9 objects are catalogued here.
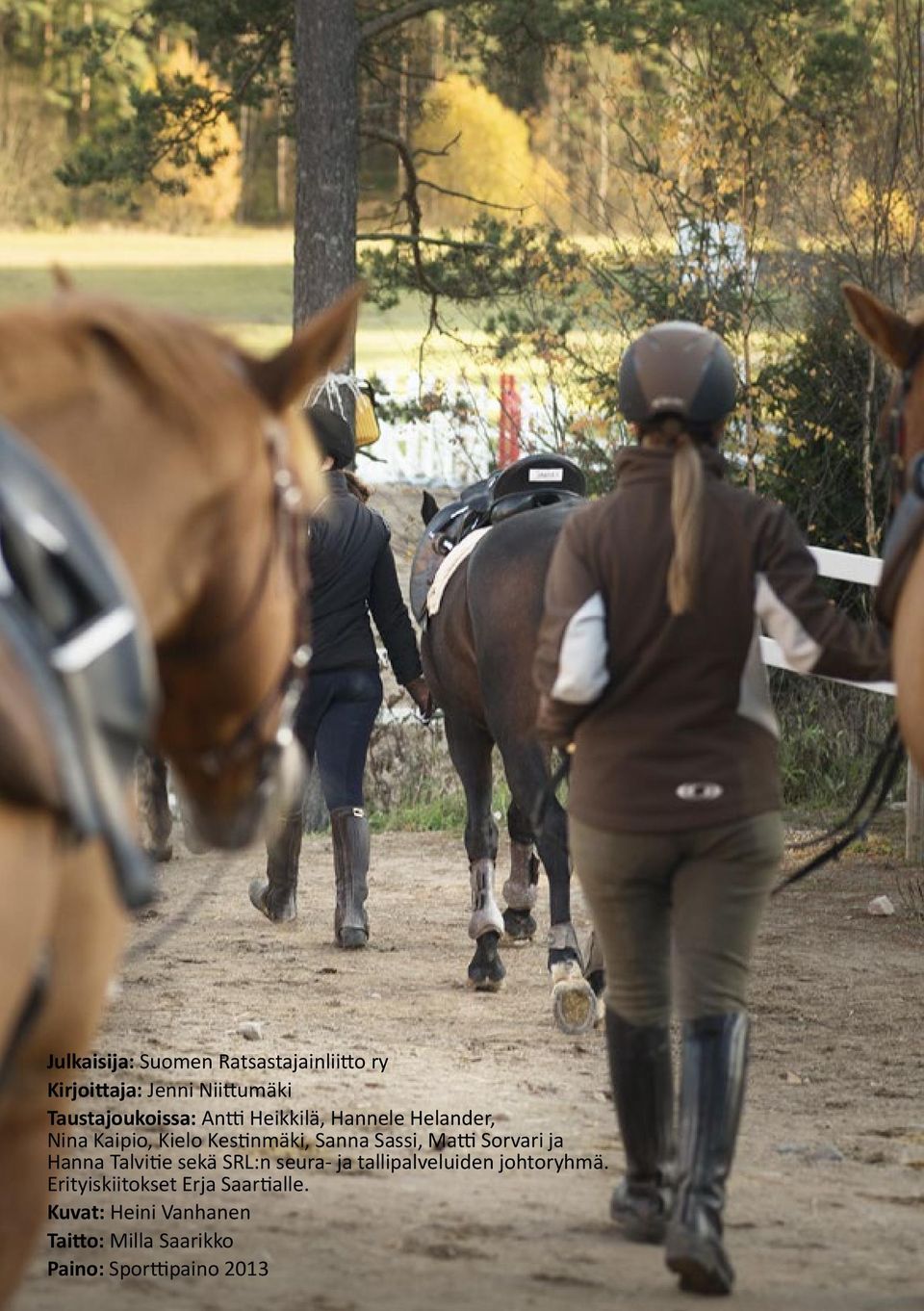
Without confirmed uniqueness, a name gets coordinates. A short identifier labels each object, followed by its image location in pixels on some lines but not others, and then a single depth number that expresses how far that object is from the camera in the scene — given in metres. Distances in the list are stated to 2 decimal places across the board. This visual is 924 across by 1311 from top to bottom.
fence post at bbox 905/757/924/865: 18.98
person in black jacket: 16.87
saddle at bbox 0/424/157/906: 4.53
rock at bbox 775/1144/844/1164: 10.70
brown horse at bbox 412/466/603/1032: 14.64
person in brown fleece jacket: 8.34
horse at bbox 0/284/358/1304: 4.63
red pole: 28.54
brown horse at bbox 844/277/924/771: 7.82
